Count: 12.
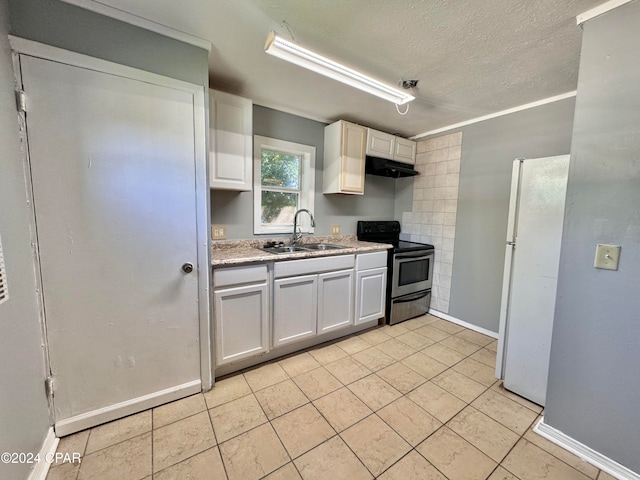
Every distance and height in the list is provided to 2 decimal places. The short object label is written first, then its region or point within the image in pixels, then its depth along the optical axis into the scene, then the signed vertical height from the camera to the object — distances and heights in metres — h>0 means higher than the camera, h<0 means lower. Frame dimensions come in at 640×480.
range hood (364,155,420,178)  2.97 +0.61
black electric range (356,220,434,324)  2.89 -0.64
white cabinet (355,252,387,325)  2.64 -0.73
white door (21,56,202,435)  1.30 -0.12
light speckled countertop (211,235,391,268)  1.89 -0.31
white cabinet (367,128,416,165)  2.95 +0.89
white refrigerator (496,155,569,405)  1.63 -0.34
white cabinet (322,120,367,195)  2.77 +0.68
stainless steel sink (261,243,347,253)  2.48 -0.32
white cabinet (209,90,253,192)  2.01 +0.61
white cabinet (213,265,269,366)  1.86 -0.74
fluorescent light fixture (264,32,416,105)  1.34 +0.90
